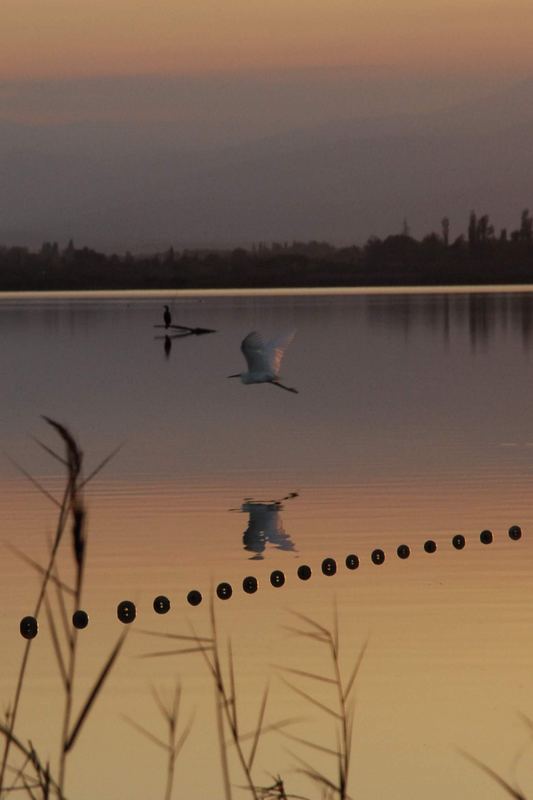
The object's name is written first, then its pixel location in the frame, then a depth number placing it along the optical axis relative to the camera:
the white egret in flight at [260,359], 36.38
